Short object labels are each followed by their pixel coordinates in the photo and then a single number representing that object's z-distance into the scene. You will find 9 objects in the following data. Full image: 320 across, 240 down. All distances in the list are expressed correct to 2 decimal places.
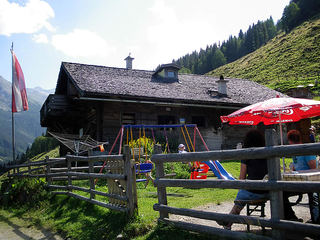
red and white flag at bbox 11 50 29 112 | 15.00
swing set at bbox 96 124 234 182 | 7.11
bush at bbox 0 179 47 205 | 9.54
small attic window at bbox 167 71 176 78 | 20.33
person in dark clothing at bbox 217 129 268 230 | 4.03
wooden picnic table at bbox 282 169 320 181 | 3.88
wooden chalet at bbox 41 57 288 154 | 15.34
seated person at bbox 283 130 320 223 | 4.08
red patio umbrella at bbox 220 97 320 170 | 6.35
